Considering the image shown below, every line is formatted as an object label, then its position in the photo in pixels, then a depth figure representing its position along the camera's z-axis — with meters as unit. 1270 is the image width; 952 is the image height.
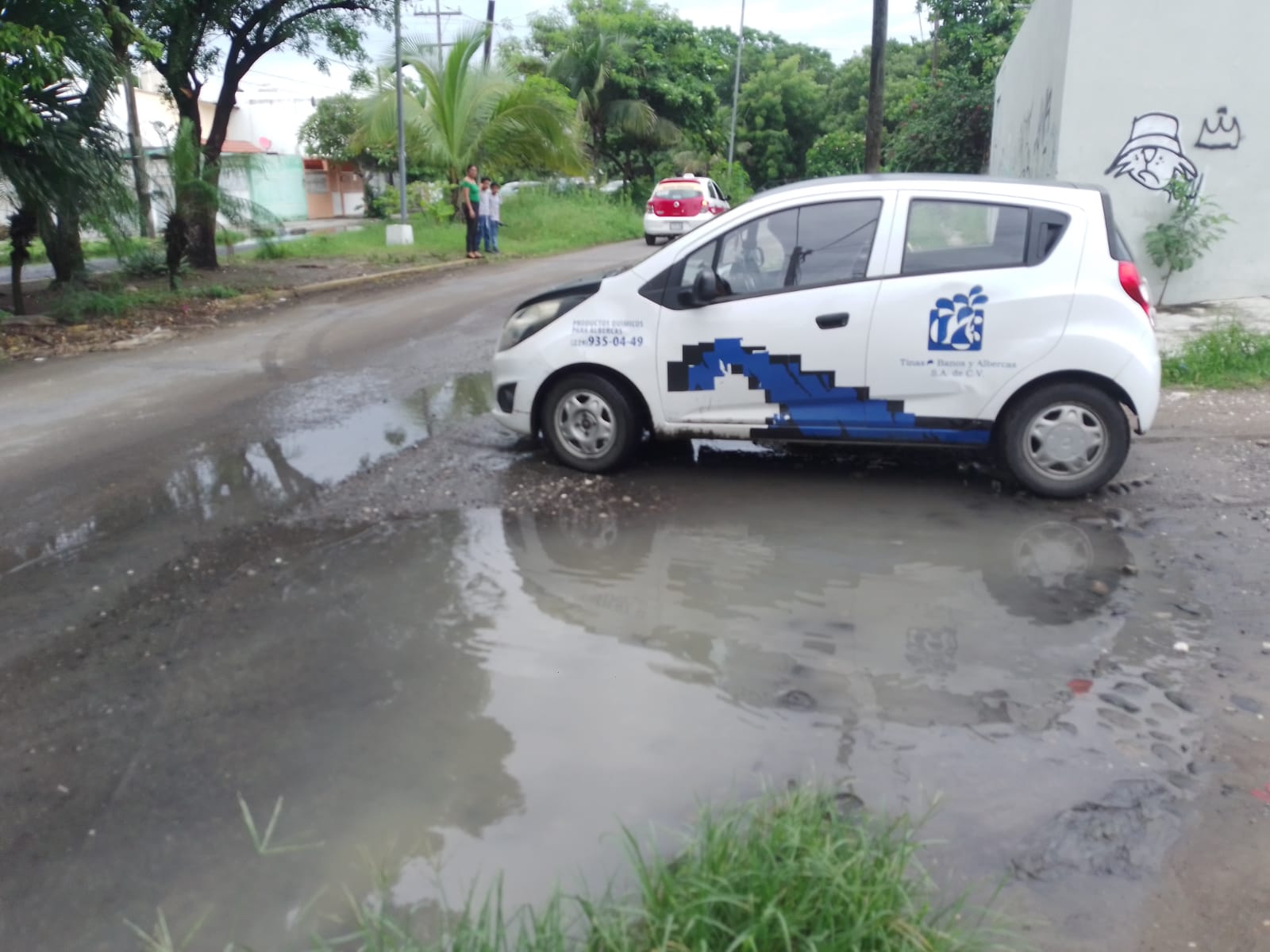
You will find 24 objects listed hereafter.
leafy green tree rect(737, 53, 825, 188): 55.34
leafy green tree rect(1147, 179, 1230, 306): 11.41
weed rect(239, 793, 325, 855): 3.31
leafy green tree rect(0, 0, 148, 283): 11.44
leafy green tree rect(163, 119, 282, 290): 14.09
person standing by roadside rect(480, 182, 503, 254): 24.00
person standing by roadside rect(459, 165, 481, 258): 21.78
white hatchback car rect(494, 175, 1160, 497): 6.18
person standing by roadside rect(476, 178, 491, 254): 23.93
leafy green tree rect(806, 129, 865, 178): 38.97
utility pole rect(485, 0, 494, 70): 25.26
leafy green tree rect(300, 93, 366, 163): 45.16
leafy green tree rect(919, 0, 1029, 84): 25.48
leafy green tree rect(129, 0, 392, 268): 15.48
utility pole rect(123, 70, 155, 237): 13.59
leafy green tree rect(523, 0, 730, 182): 38.47
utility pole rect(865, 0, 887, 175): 18.42
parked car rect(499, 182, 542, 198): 35.31
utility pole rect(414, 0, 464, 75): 24.94
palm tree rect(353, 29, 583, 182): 24.81
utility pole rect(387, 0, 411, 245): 23.56
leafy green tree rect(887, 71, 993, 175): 23.09
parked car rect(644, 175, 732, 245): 29.11
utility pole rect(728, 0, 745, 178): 45.19
